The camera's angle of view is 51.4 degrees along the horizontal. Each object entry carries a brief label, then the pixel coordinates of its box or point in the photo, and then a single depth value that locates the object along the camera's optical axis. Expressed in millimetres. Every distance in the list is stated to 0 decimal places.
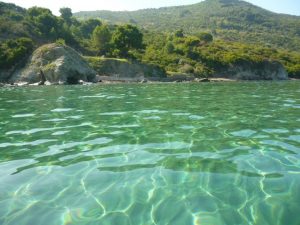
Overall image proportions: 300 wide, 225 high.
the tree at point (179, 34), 107438
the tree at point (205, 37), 110812
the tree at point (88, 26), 109438
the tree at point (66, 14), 113169
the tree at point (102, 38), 73394
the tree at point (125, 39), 69250
